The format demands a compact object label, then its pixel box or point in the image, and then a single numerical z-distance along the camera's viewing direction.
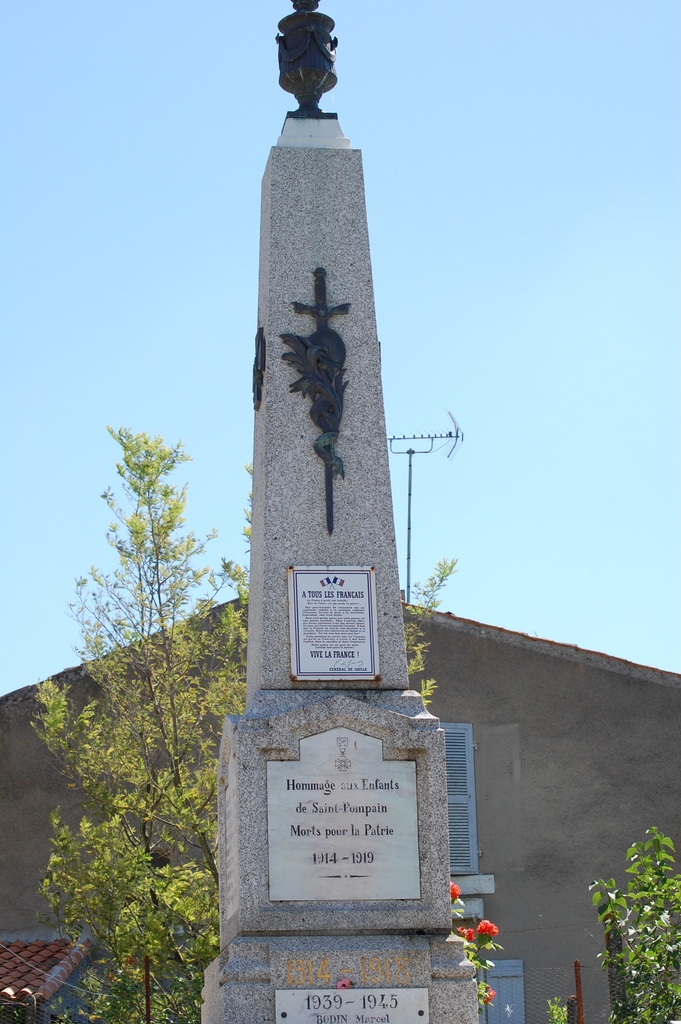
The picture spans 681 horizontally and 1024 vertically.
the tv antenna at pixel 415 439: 14.82
